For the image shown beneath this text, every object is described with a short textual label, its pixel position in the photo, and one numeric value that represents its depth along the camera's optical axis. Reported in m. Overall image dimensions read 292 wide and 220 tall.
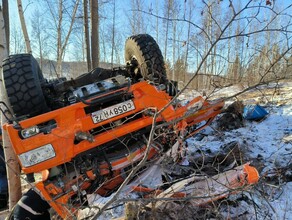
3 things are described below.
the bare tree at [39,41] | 19.04
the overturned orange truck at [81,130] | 2.29
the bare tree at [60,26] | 10.70
